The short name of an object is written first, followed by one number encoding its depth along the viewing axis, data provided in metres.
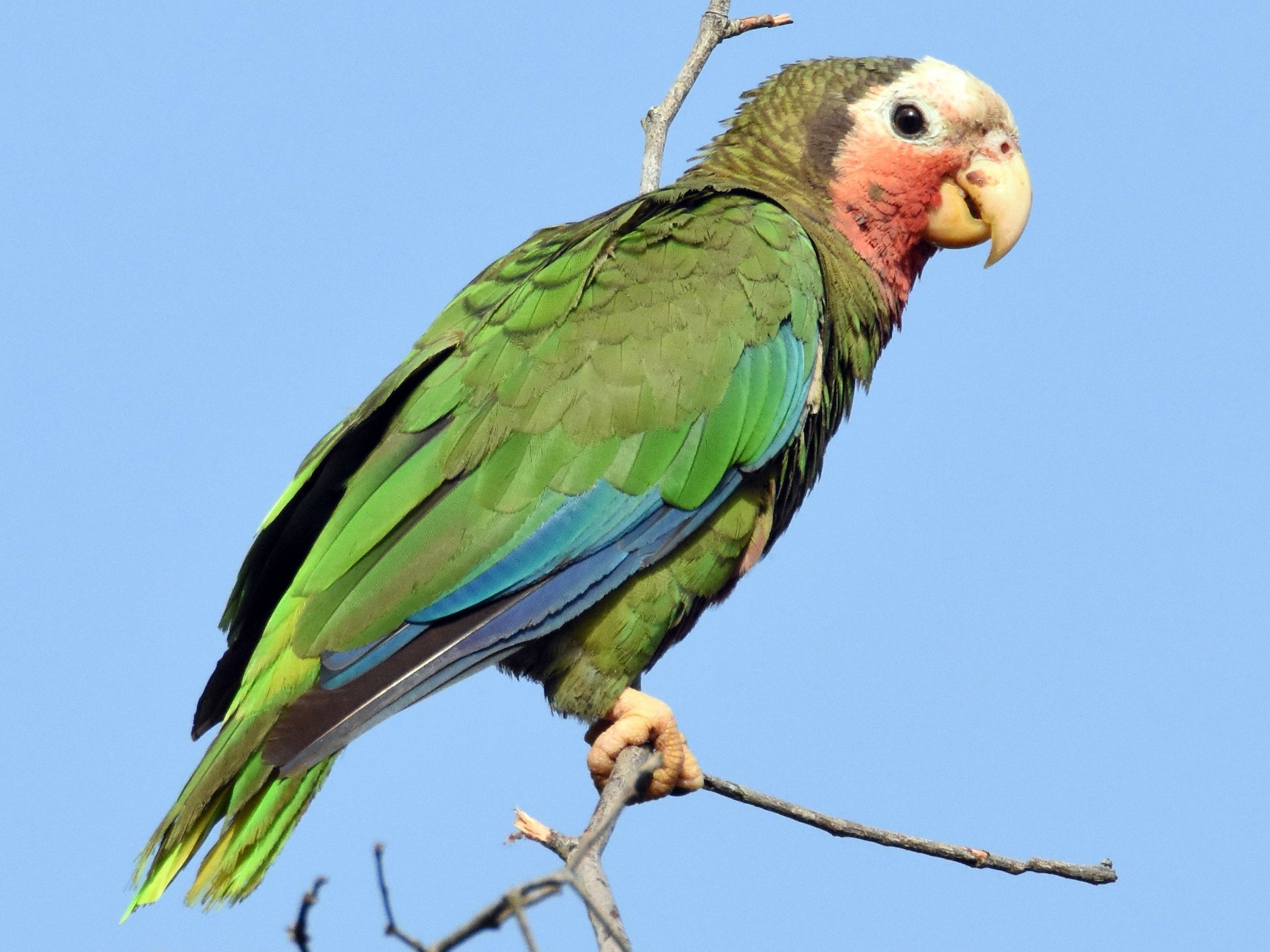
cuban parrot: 6.51
